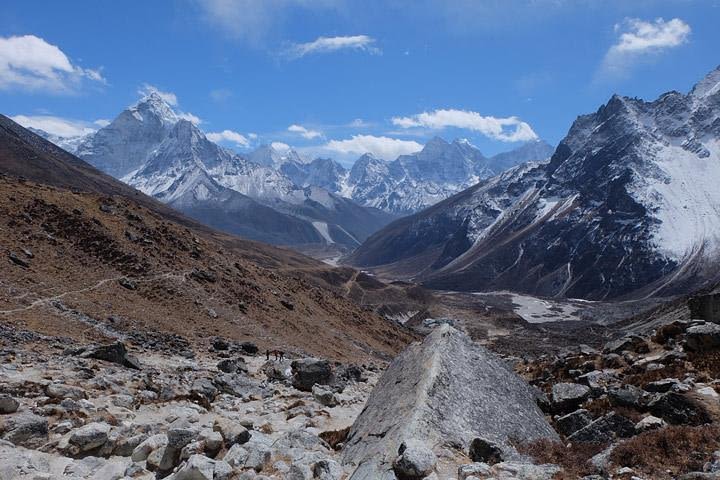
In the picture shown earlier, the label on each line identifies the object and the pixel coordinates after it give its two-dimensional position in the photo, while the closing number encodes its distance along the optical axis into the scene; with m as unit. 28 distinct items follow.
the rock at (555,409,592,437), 13.66
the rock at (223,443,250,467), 10.77
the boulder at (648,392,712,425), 11.96
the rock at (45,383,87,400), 15.52
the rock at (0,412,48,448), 12.14
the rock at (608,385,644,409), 13.45
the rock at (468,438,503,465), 11.17
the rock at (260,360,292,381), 28.61
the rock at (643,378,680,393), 13.93
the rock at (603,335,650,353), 21.68
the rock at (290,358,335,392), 27.11
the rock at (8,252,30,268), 36.56
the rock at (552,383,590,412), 15.49
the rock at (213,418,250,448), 11.95
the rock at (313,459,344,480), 10.52
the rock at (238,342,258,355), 37.67
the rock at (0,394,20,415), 13.50
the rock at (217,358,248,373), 28.48
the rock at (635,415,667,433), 11.84
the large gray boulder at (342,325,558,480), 11.52
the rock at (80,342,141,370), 23.72
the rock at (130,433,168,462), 11.98
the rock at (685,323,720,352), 17.16
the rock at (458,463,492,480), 9.99
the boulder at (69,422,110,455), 12.17
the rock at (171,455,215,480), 9.90
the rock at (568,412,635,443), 12.10
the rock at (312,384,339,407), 22.24
